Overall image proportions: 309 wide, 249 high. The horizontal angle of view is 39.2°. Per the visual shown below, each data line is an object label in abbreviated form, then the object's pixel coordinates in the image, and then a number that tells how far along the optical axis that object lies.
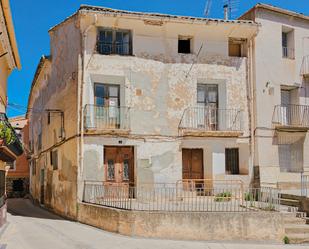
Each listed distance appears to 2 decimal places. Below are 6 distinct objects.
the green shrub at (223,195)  16.66
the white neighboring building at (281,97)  20.33
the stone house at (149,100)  18.53
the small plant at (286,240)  14.15
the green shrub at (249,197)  16.40
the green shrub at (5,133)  11.96
